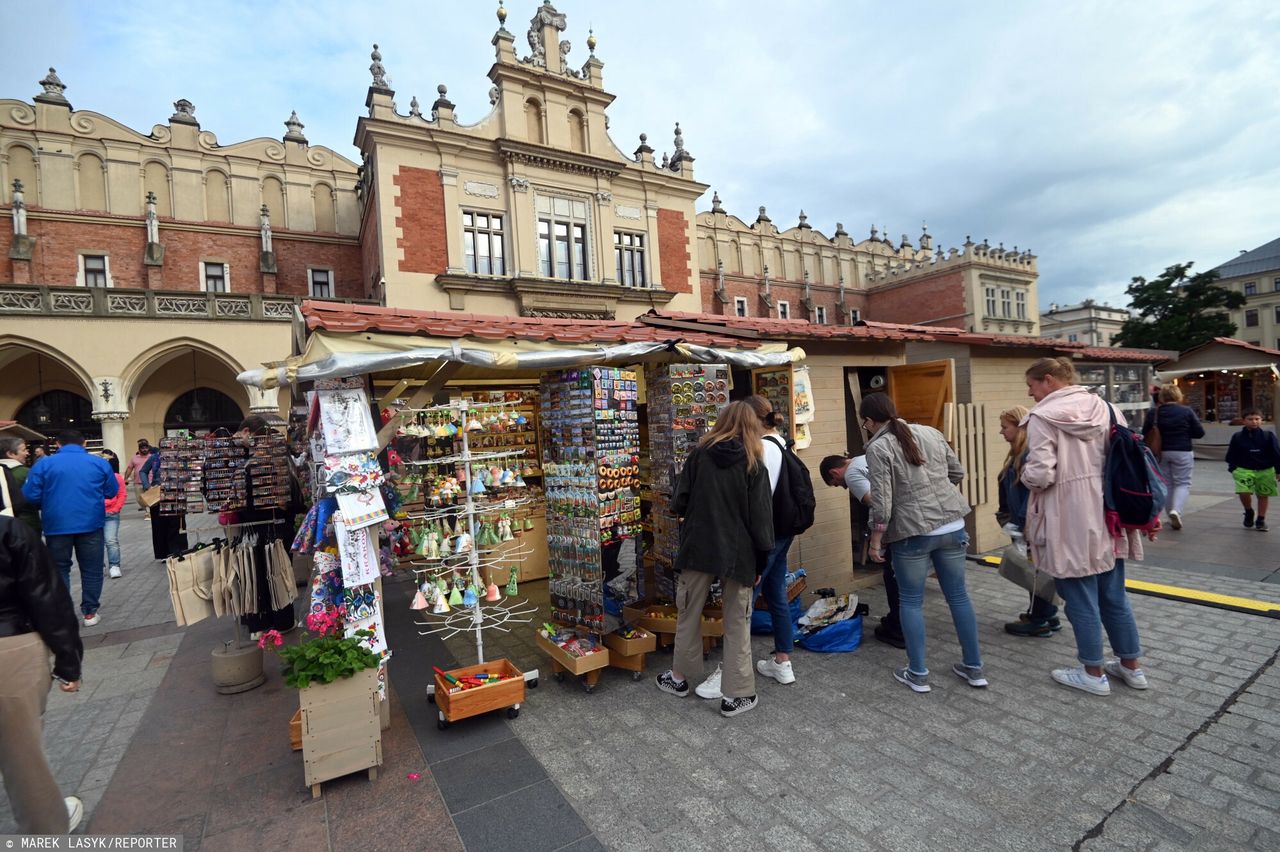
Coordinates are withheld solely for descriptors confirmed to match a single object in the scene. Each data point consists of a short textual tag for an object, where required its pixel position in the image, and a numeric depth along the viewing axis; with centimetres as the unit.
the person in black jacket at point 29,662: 239
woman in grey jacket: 372
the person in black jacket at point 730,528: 349
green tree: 2531
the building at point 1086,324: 5550
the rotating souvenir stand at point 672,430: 479
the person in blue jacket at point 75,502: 549
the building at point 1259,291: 4775
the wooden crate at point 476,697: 347
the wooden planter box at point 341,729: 295
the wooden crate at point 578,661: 390
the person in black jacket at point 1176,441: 764
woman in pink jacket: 352
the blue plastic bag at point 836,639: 450
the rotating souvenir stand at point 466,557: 358
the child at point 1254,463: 730
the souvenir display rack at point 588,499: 422
